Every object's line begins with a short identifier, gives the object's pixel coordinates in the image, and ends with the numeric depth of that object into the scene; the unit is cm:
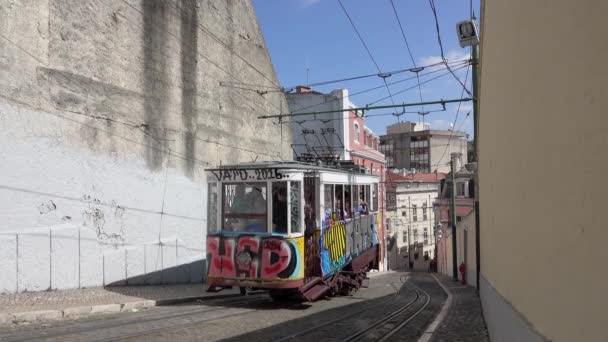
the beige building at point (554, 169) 229
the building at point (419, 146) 7712
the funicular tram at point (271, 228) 1023
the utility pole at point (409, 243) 5101
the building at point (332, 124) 3173
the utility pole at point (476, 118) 1430
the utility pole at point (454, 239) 2489
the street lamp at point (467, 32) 1278
